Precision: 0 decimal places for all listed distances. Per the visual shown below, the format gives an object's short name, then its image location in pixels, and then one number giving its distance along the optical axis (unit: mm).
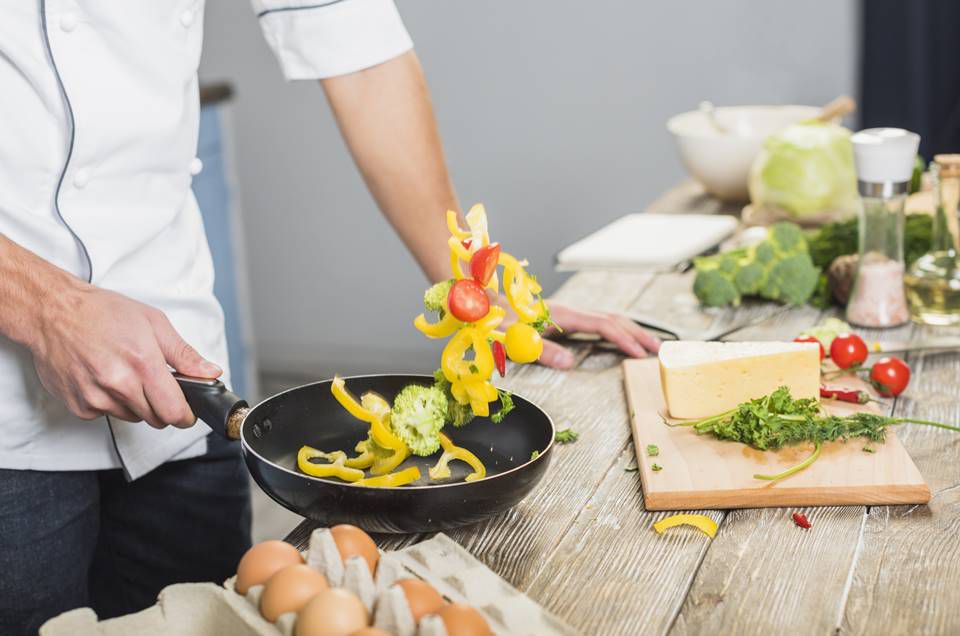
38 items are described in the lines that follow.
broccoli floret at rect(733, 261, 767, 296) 1663
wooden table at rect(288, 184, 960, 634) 850
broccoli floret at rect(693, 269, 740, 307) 1653
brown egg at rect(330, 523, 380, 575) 800
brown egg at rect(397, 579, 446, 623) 730
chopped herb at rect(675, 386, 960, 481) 1092
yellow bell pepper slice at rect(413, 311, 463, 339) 995
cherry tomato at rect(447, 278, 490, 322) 958
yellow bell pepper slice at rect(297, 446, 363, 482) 1007
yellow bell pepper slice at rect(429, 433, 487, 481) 1032
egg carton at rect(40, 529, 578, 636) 741
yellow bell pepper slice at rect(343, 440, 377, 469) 1046
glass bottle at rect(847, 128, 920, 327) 1444
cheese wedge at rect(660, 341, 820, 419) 1162
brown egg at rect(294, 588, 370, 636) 701
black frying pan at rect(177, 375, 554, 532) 917
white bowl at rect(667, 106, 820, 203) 2213
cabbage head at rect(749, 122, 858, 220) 2004
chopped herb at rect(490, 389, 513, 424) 993
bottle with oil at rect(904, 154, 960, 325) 1538
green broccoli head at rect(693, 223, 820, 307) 1643
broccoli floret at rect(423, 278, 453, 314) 992
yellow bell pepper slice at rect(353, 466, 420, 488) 990
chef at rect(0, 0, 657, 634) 1021
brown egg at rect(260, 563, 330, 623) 741
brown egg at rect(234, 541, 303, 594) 779
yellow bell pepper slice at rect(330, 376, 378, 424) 1014
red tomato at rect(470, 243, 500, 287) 959
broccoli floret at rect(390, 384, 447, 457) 1000
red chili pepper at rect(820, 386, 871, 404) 1222
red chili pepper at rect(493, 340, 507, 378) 974
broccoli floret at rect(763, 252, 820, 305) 1639
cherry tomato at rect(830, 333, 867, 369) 1316
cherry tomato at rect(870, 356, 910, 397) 1275
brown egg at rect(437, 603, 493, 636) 704
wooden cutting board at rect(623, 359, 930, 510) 1021
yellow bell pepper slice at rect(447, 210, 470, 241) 970
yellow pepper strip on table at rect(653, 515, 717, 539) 993
